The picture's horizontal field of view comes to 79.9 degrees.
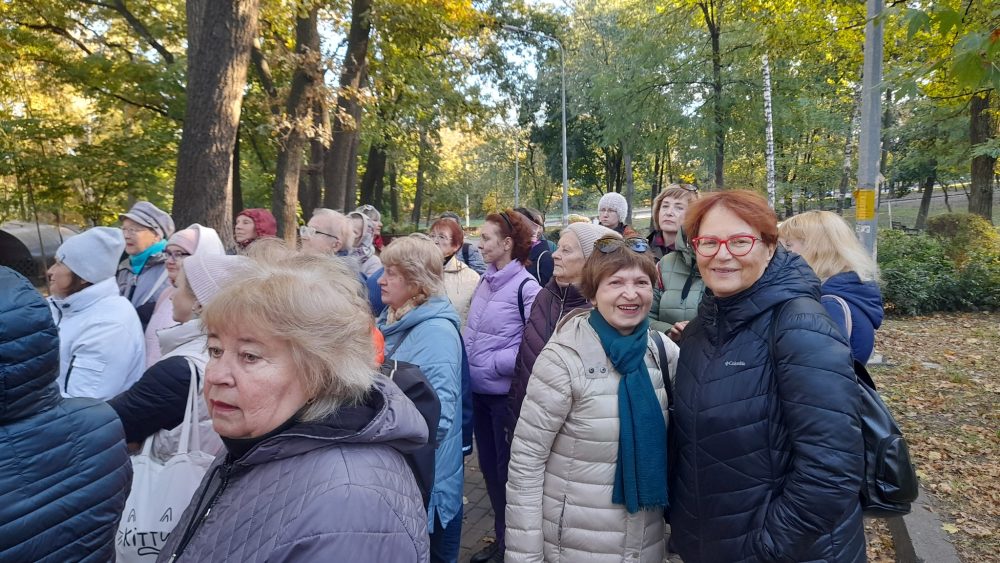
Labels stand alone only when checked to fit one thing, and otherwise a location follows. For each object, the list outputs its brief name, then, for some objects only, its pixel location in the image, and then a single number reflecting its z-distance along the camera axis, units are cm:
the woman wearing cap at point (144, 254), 403
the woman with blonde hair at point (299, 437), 117
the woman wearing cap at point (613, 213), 543
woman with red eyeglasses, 167
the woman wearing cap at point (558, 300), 315
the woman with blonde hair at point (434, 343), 274
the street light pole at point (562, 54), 1653
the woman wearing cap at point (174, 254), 318
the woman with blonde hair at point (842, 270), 271
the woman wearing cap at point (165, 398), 201
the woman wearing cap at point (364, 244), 538
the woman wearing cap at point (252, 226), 548
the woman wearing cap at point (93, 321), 266
